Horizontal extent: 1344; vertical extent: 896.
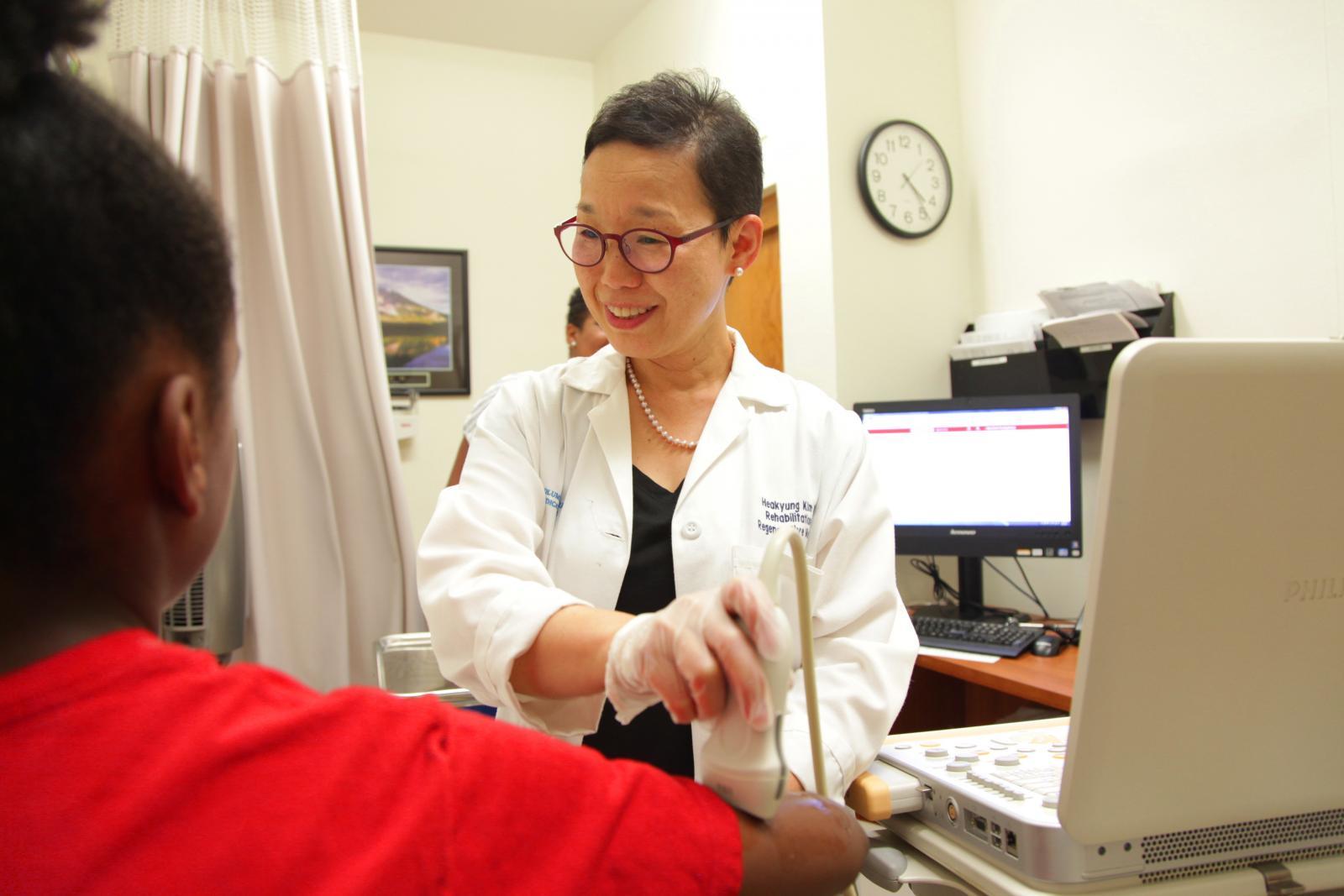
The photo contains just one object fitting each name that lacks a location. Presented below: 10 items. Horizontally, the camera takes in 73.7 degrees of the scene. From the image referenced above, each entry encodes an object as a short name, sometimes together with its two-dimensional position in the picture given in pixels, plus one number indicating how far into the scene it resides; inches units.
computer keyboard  81.4
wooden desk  70.6
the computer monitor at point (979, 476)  86.5
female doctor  37.1
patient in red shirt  17.5
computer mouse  80.0
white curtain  86.3
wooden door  120.2
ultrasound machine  27.1
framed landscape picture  156.5
